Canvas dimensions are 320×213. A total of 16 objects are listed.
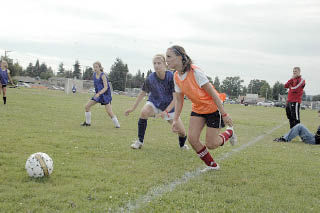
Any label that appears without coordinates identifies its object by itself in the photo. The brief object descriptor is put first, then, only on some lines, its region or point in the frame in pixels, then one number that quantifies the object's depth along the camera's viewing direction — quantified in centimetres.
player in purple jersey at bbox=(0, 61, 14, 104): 1531
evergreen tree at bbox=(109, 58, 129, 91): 10306
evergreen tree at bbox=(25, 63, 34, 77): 13714
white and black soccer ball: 410
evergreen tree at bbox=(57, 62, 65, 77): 14781
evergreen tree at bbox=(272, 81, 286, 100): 12862
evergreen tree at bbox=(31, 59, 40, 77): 13800
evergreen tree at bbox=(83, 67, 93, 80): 11584
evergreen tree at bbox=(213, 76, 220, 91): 15360
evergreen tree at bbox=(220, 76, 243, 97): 15101
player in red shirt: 1062
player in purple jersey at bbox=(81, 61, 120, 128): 1012
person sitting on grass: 933
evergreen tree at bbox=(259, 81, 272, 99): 13598
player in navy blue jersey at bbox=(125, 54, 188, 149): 680
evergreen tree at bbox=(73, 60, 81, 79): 12002
